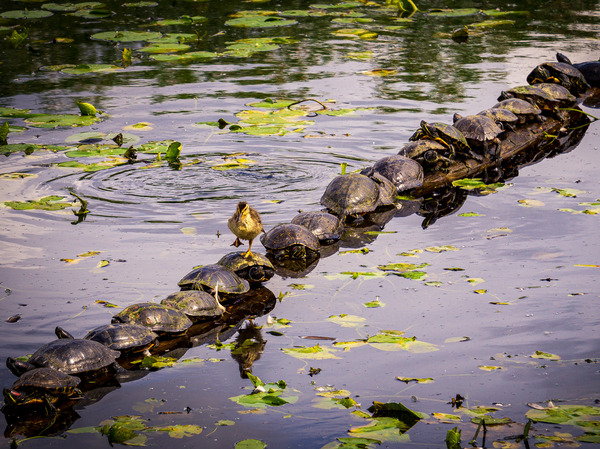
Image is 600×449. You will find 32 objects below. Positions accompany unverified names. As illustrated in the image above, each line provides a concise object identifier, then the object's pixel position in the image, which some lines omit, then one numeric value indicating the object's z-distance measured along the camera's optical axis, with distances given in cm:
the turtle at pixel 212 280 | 1014
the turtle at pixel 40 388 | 764
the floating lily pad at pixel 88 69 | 2259
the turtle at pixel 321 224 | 1236
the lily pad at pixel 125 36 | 2606
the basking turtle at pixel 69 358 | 807
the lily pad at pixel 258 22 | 2745
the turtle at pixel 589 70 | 2266
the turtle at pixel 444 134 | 1565
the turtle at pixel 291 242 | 1173
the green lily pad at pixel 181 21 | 2853
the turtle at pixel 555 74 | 2097
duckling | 1080
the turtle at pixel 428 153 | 1542
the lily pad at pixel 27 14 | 2995
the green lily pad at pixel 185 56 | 2386
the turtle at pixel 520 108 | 1795
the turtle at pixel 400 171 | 1466
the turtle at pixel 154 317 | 912
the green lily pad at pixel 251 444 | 702
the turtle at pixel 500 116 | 1719
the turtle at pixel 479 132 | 1616
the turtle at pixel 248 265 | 1083
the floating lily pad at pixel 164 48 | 2470
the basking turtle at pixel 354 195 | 1322
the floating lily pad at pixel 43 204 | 1341
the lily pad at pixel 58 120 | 1777
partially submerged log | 1544
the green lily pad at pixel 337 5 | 3207
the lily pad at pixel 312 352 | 871
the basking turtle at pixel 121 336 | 865
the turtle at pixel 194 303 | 960
